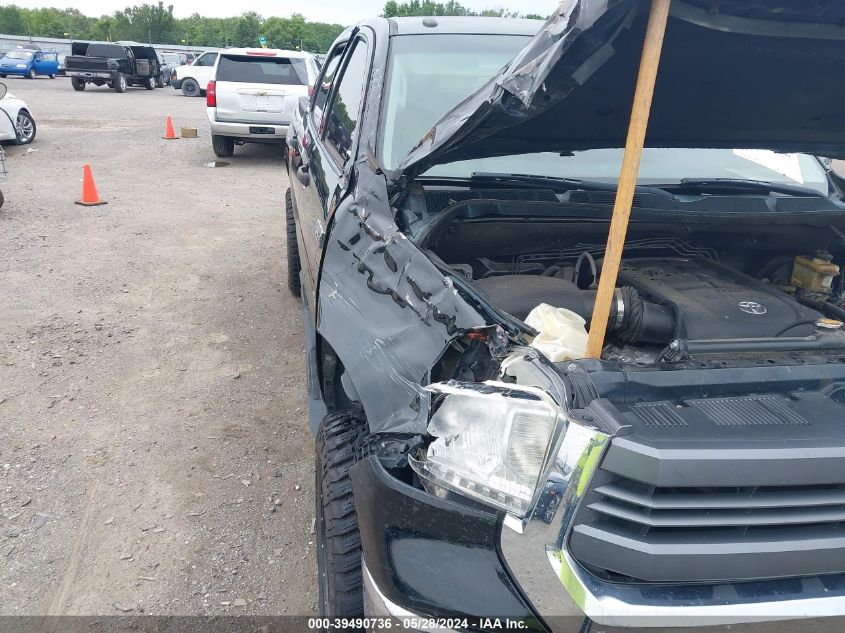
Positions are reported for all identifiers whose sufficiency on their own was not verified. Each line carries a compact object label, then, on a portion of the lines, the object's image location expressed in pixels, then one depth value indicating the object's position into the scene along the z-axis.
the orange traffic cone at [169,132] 12.51
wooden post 1.57
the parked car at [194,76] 22.42
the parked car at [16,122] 10.06
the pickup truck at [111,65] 21.22
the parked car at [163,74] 25.77
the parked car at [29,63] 24.81
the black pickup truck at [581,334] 1.31
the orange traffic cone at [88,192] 7.58
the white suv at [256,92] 9.68
